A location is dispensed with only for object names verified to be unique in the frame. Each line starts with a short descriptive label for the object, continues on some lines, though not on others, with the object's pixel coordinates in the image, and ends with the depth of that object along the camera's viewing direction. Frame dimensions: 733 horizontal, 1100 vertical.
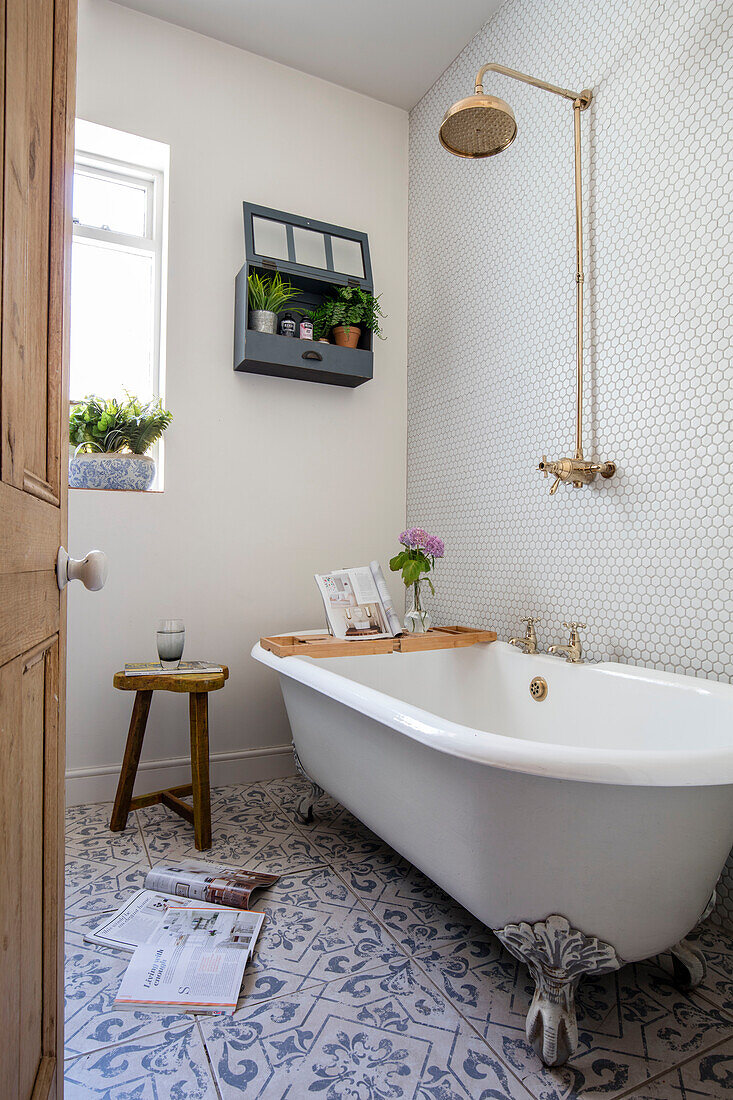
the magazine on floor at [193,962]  1.28
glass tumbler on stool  2.16
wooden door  0.52
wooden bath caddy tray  2.03
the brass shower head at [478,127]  1.78
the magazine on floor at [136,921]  1.48
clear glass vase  2.37
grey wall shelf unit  2.54
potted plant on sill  2.36
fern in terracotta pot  2.69
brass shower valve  1.90
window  2.58
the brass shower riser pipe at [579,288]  1.92
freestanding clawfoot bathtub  1.05
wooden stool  1.97
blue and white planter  2.35
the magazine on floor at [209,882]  1.64
